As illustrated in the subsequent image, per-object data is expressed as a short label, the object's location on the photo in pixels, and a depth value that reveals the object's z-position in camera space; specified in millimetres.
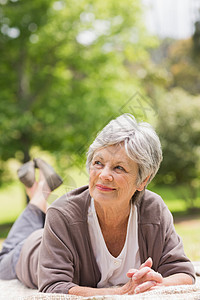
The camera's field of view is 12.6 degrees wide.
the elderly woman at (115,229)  2354
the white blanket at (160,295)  2265
